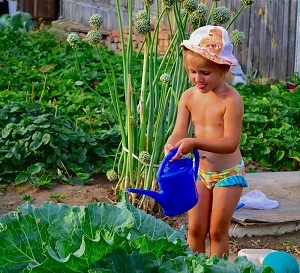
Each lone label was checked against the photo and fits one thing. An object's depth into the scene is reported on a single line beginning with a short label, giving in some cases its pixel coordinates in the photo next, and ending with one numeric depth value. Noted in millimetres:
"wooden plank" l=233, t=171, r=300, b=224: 5434
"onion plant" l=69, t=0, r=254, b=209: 5133
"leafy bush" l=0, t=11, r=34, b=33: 15977
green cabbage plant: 2178
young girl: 3982
